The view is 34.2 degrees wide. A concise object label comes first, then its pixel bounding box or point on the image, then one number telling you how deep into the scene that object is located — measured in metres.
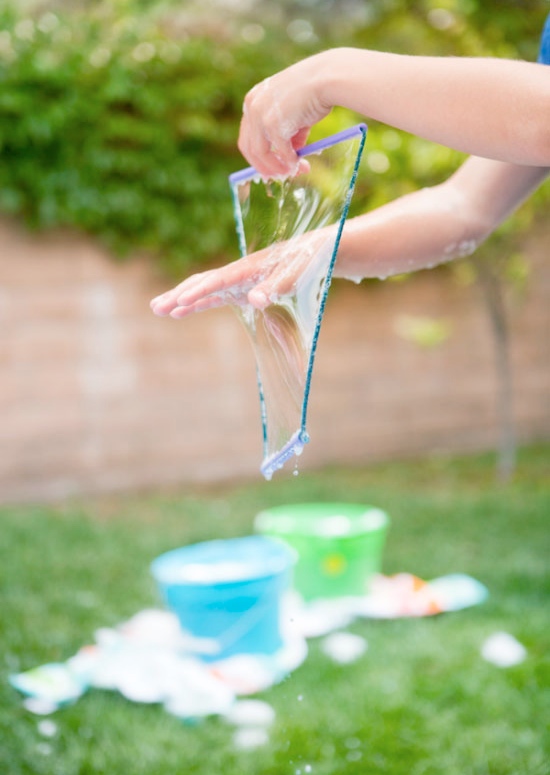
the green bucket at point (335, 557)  3.40
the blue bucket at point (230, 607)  2.79
